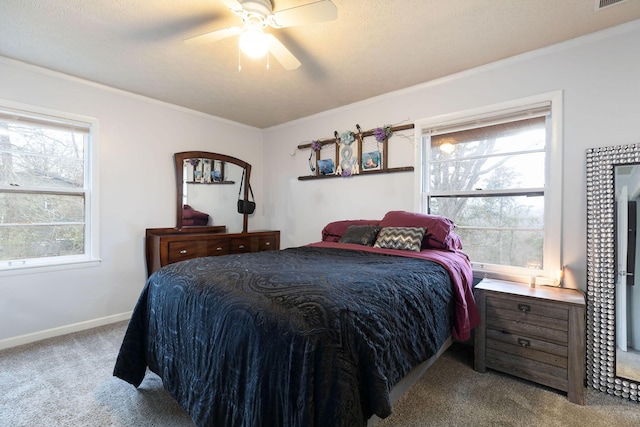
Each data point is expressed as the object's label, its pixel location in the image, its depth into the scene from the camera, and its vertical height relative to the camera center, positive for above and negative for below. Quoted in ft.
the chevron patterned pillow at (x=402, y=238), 8.16 -0.76
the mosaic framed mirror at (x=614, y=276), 6.33 -1.42
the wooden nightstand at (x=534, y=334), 6.18 -2.75
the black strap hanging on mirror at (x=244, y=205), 14.06 +0.31
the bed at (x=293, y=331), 3.48 -1.76
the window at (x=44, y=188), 8.84 +0.72
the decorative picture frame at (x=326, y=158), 12.46 +2.27
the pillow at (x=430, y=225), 8.39 -0.40
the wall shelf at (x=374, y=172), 10.39 +1.49
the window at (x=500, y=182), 7.90 +0.88
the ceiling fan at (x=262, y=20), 5.31 +3.63
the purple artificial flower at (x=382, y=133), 10.74 +2.86
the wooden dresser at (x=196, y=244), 10.41 -1.25
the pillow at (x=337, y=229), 10.78 -0.63
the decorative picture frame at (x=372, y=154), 10.97 +2.17
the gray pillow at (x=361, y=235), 9.18 -0.73
